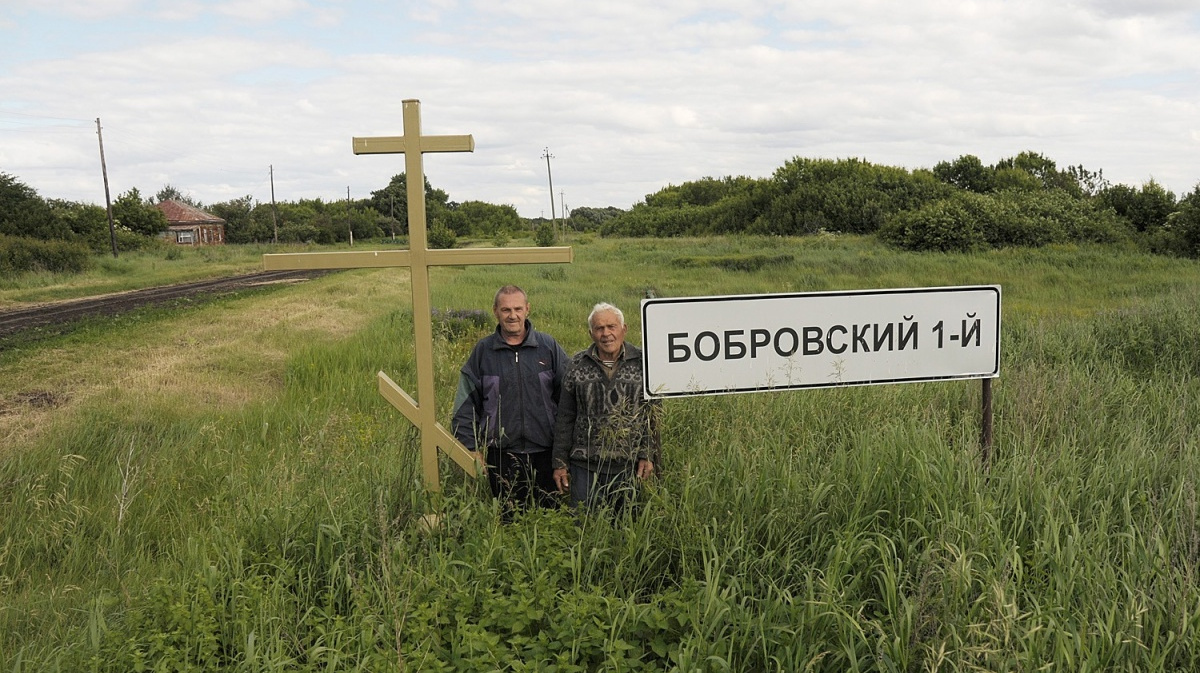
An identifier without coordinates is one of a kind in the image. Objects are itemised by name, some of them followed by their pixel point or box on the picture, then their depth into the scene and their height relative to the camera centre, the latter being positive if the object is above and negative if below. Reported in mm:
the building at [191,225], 72812 +2585
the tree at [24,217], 34375 +1829
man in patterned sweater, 3580 -787
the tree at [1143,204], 35284 +925
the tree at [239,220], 74562 +3127
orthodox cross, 3641 -55
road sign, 3652 -481
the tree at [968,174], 51438 +3640
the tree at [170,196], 95450 +6917
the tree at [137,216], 60084 +2912
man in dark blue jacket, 3887 -735
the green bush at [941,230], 31922 +60
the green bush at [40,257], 26625 +71
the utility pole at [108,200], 41031 +2853
